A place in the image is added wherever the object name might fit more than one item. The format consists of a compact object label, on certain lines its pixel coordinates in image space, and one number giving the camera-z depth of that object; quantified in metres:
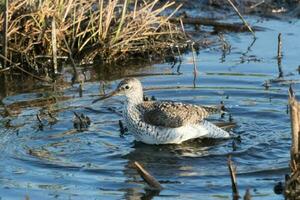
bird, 10.43
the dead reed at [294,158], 7.90
